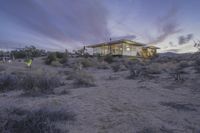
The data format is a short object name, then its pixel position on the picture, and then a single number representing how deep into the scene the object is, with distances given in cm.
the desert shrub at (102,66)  1520
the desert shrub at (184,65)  1306
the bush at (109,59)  2024
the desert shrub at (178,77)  777
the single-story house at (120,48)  2500
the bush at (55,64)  1657
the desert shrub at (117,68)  1317
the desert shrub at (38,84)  558
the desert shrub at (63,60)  1870
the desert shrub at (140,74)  893
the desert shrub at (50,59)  1846
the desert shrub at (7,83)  615
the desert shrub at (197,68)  946
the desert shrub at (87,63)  1610
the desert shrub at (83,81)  674
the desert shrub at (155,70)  1064
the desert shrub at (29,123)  246
